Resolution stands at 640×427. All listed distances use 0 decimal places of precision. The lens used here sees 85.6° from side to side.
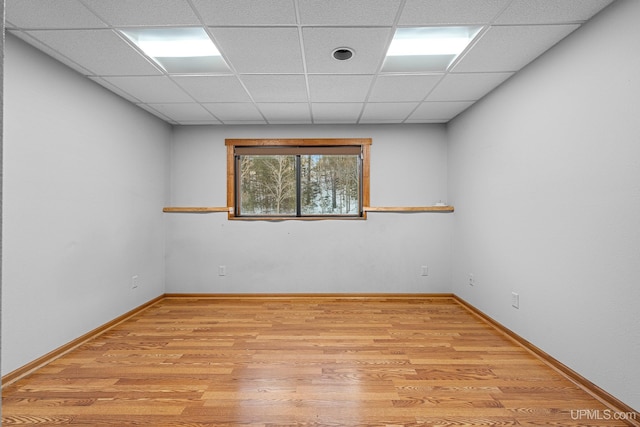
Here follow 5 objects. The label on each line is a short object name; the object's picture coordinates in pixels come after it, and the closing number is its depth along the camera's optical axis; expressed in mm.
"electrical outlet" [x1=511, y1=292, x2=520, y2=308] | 3055
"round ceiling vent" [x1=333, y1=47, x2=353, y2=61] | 2576
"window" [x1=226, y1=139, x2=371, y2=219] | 4652
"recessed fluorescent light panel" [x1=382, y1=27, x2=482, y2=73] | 2455
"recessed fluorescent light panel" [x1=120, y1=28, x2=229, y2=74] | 2443
